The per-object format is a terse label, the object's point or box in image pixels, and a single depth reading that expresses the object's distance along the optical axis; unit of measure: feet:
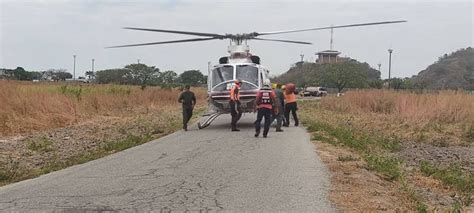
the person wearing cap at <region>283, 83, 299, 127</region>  69.31
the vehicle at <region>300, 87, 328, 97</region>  257.75
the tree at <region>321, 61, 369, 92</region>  290.56
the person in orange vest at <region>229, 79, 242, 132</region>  62.80
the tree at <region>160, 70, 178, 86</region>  320.70
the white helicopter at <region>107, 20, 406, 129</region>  66.33
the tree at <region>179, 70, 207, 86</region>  322.06
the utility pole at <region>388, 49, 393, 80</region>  269.85
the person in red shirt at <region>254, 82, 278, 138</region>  54.03
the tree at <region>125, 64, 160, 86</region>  304.09
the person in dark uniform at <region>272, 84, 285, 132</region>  59.22
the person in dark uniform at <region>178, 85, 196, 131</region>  64.44
